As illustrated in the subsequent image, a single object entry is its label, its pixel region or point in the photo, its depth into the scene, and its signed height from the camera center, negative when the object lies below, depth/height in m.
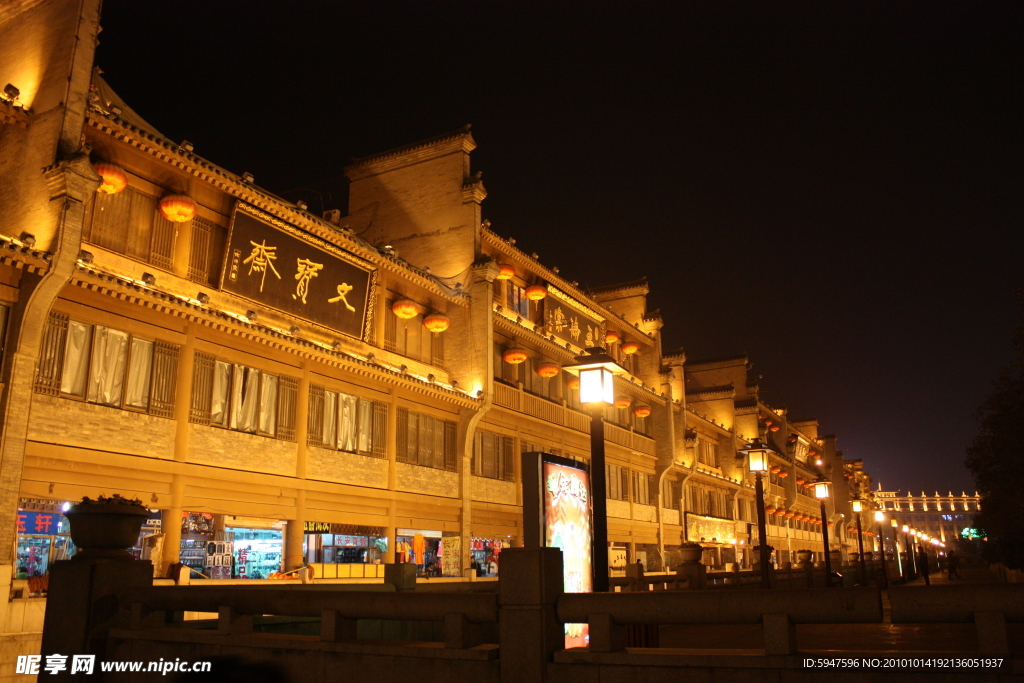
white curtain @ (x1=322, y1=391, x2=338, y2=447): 21.00 +3.54
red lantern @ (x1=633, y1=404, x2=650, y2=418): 38.91 +6.85
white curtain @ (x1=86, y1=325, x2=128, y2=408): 15.55 +3.68
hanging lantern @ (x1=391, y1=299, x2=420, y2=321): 24.20 +7.28
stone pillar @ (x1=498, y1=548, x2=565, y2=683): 6.45 -0.43
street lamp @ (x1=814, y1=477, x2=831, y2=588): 30.19 +2.37
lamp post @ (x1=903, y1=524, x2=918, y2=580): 44.20 +0.31
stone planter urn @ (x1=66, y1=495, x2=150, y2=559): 8.51 +0.38
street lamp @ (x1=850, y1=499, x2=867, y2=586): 32.06 +1.97
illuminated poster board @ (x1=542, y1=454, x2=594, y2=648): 9.05 +0.45
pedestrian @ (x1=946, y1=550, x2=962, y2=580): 46.61 -0.68
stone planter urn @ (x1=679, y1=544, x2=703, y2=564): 22.74 +0.11
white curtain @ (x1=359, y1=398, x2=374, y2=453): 22.19 +3.59
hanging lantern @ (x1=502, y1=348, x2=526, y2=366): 28.25 +6.86
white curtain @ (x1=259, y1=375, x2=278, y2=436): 19.20 +3.58
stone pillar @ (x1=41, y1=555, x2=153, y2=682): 8.51 -0.47
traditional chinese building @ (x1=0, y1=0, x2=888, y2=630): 14.85 +4.93
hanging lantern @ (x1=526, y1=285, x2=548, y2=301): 31.83 +10.15
